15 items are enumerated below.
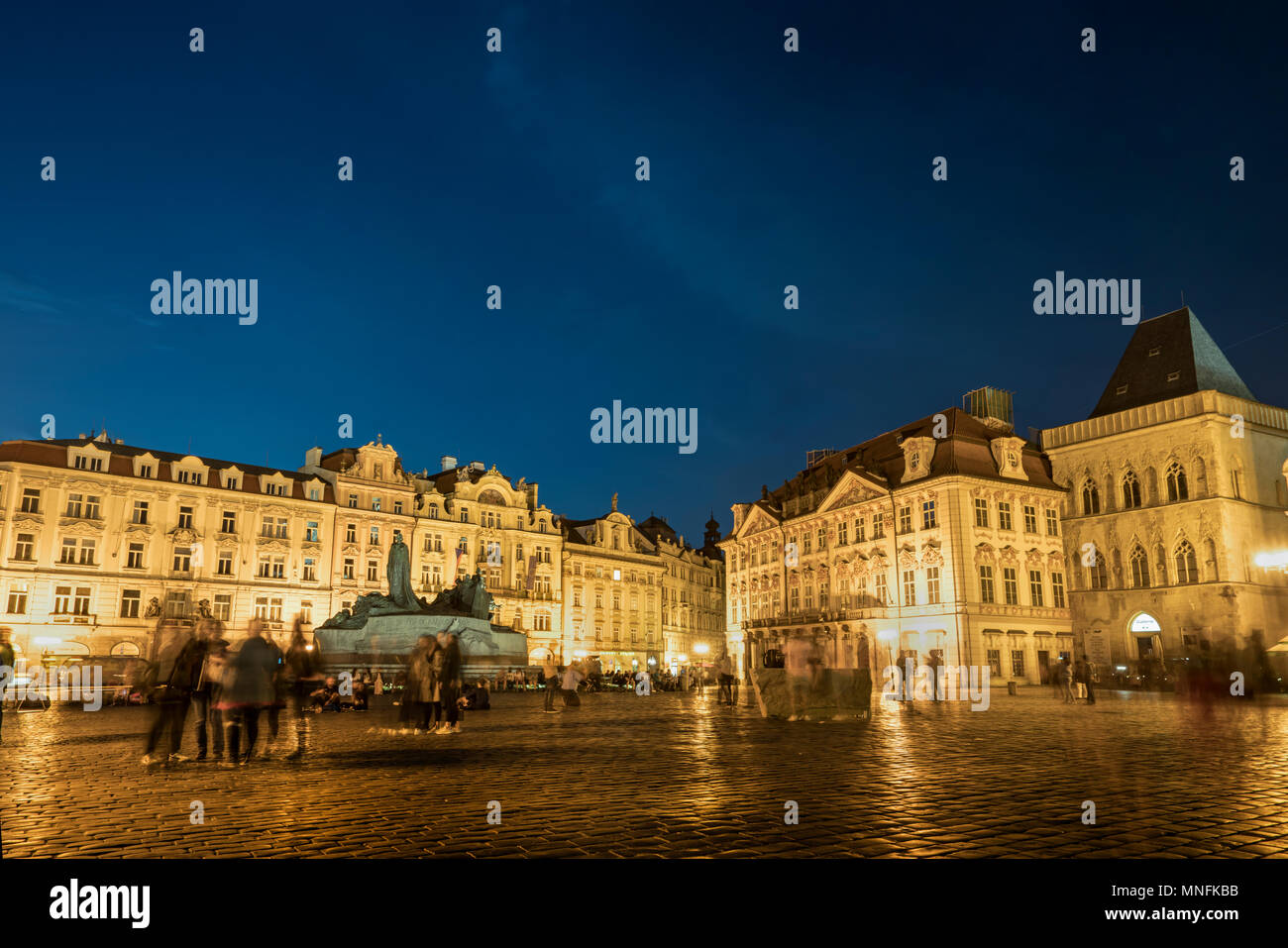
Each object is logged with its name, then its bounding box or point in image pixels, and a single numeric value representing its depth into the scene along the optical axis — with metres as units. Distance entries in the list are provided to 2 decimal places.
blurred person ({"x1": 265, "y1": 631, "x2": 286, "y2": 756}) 12.50
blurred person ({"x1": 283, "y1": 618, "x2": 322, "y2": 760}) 15.35
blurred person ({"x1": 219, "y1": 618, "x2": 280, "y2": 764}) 11.83
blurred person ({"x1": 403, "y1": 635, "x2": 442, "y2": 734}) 16.45
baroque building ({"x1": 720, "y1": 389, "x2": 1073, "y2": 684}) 49.62
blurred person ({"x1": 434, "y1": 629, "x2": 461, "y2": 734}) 16.62
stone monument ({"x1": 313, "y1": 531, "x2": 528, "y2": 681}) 32.31
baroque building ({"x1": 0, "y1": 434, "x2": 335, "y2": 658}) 54.06
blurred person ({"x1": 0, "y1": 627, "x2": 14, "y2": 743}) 12.59
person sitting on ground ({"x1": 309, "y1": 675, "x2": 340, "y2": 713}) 24.47
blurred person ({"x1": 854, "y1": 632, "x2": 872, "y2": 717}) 20.55
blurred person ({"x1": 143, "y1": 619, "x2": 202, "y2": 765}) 11.95
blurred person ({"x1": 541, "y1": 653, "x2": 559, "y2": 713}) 25.28
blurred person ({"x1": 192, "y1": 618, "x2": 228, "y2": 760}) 12.26
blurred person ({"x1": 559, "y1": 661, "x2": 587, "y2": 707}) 26.98
